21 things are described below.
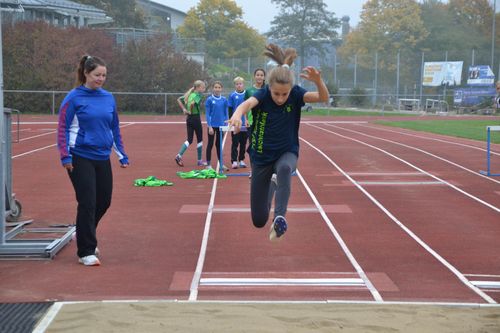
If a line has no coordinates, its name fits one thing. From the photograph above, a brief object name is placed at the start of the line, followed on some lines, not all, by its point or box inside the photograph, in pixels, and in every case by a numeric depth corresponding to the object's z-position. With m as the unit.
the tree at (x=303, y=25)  73.25
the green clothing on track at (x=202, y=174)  14.78
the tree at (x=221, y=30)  75.12
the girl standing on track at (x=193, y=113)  15.77
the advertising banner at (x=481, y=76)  50.69
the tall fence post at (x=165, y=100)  40.28
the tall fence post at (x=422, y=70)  53.26
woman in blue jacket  7.36
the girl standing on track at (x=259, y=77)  12.64
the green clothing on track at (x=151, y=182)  13.66
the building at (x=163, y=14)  80.50
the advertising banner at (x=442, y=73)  53.34
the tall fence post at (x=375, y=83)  51.72
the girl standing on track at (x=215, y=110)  15.41
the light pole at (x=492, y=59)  50.99
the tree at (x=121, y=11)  63.19
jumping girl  6.43
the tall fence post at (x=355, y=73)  54.16
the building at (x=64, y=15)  43.38
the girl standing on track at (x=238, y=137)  14.76
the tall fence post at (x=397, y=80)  51.06
